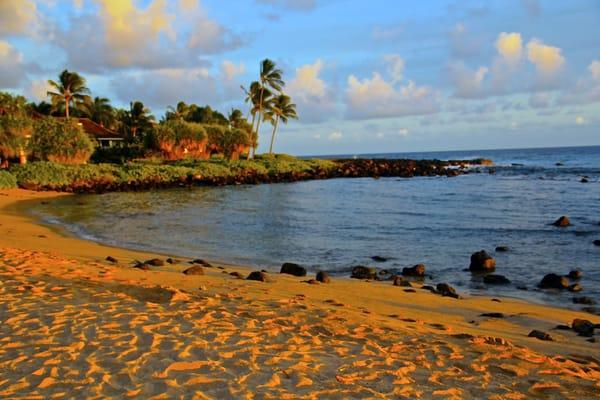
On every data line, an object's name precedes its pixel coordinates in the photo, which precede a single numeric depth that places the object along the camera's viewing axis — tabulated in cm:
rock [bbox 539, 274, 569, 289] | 1039
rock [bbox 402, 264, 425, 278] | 1167
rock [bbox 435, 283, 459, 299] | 955
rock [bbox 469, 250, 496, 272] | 1212
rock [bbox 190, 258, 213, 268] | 1181
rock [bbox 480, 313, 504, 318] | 810
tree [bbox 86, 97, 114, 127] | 6531
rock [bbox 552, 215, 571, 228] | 1883
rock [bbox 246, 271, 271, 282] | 1005
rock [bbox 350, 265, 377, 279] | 1131
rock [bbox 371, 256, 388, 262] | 1348
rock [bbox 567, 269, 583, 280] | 1125
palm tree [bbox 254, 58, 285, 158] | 5656
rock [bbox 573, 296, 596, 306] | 937
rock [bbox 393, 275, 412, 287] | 1038
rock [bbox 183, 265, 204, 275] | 1037
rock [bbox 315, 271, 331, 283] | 1043
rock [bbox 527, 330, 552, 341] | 687
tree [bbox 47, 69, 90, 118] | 5400
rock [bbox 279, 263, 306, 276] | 1127
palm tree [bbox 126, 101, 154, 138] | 5764
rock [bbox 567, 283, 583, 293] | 1016
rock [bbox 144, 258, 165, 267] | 1136
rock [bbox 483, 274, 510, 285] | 1101
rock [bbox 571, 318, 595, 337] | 720
